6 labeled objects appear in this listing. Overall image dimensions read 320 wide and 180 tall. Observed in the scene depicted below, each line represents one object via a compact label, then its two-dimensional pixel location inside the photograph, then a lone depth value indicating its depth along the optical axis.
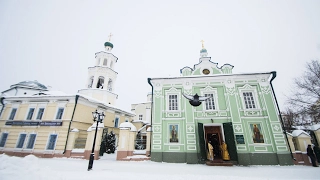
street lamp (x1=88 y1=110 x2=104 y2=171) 10.00
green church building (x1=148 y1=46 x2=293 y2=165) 11.59
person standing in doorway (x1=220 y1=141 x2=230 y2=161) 11.13
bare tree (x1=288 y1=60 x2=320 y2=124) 13.23
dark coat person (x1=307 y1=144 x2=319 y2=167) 10.35
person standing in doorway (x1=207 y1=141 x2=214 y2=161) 11.11
